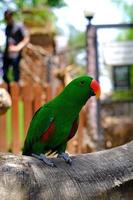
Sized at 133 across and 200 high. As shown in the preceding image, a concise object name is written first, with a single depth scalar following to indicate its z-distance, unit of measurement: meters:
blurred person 6.31
